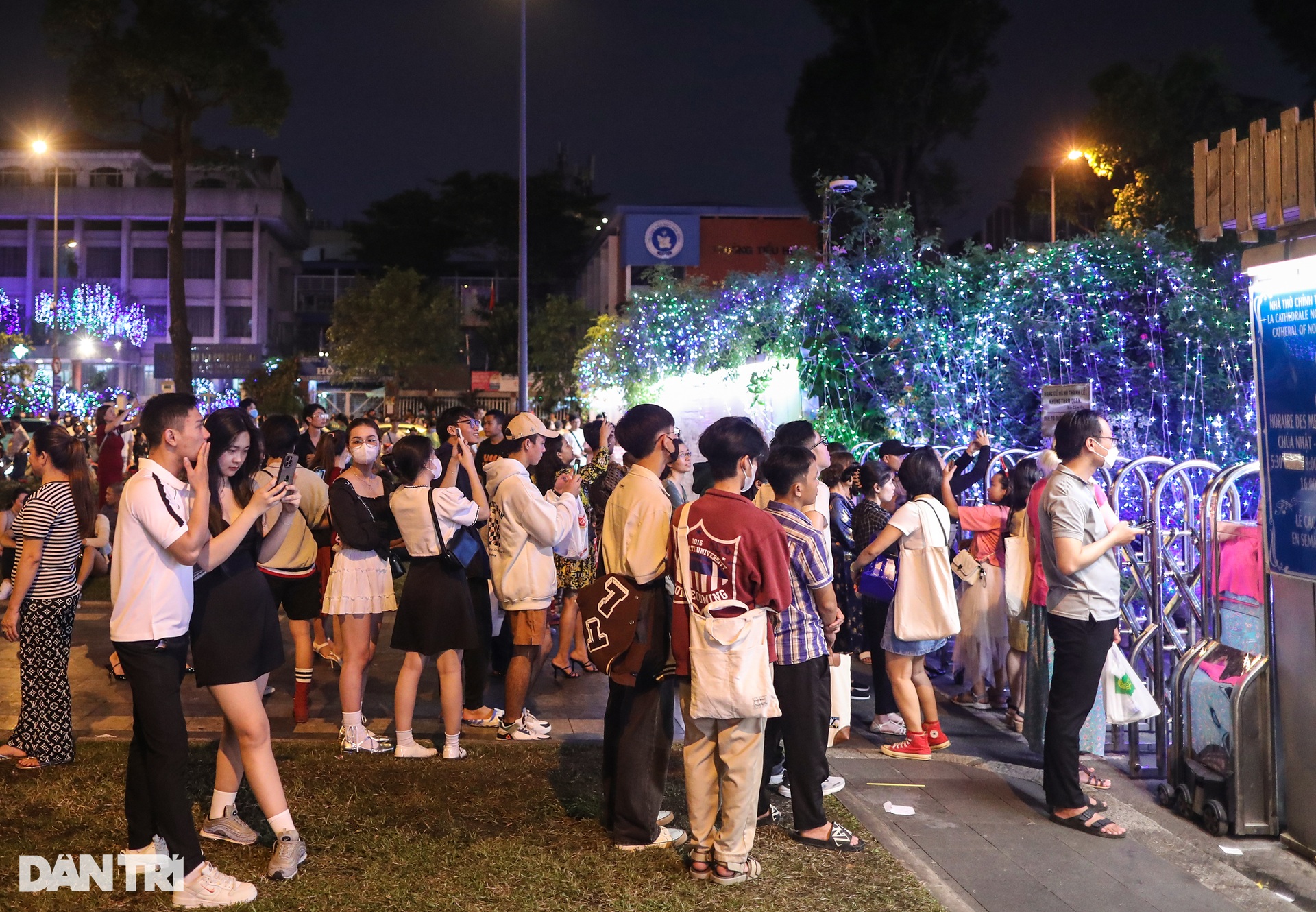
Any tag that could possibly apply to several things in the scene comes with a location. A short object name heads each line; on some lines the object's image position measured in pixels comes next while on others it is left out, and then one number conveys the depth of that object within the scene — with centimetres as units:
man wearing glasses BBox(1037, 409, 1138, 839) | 505
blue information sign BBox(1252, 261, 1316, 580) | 475
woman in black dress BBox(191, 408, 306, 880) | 422
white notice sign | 991
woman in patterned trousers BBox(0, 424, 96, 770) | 575
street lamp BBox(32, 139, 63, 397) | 2994
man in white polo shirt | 404
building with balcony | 5941
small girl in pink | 738
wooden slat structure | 473
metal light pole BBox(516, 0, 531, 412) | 1889
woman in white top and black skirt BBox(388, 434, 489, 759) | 590
